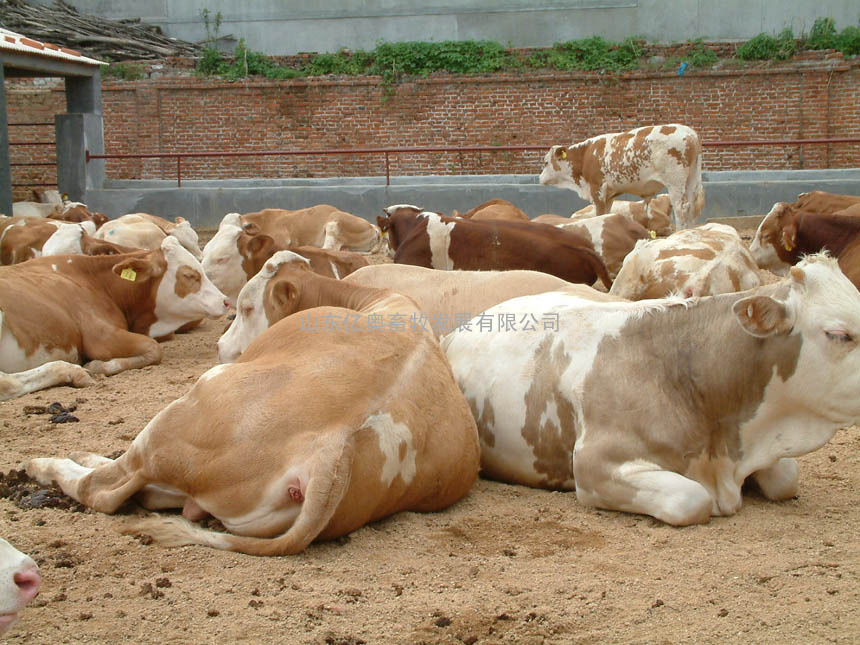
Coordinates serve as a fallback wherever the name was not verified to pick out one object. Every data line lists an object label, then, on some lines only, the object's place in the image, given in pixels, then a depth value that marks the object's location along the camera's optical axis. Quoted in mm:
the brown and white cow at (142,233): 11961
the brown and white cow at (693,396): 4035
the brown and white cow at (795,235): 8969
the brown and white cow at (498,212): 13125
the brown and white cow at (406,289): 5719
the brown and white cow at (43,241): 9773
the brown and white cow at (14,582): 2598
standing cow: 14172
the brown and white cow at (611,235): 10625
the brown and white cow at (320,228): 14664
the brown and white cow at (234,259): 9820
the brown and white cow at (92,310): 7219
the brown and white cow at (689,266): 7359
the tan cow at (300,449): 3617
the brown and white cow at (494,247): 8891
